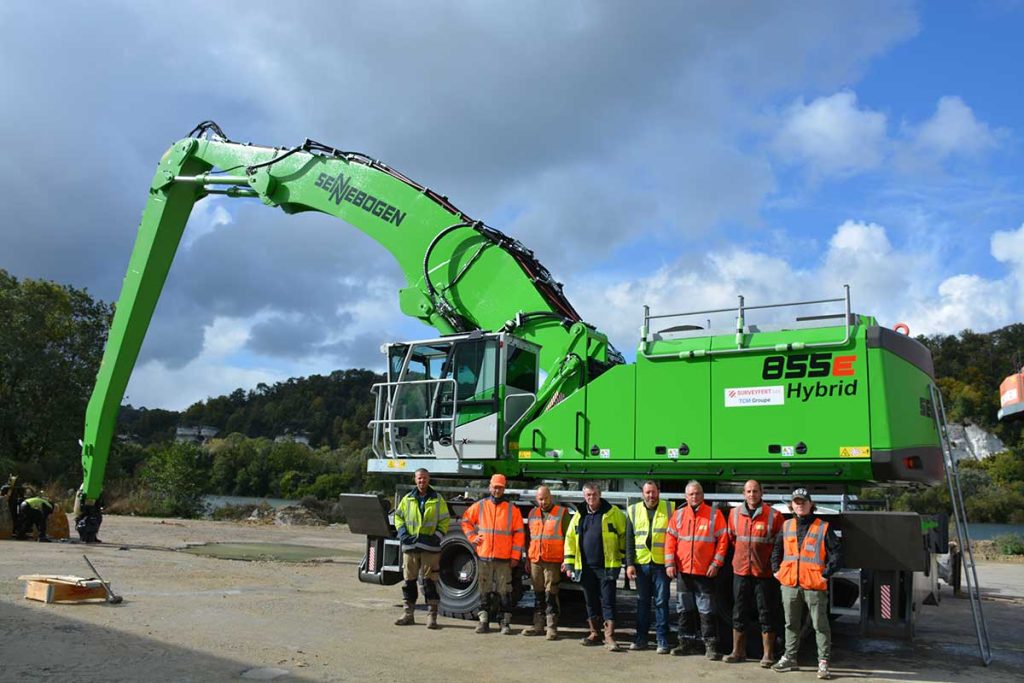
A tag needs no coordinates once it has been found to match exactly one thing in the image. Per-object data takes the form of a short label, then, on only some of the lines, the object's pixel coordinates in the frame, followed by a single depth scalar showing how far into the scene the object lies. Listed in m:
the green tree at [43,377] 40.22
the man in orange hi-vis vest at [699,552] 8.61
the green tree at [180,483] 33.81
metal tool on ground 10.36
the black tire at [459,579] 10.73
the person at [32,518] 18.94
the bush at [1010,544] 26.39
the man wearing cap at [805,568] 7.98
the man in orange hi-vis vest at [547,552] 9.65
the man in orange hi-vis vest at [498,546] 9.87
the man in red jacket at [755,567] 8.39
